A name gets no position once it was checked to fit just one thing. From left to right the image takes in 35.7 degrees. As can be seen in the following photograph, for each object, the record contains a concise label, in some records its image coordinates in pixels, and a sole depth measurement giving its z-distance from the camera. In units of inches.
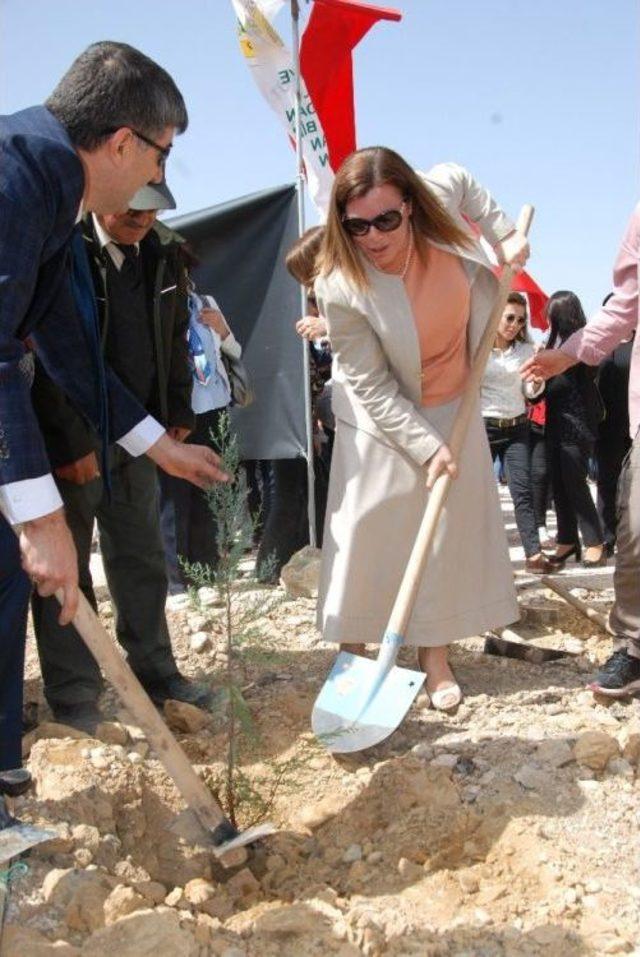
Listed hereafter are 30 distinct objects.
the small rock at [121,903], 84.7
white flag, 234.2
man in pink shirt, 129.1
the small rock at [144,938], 78.9
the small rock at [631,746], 114.7
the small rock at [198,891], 92.4
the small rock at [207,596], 184.6
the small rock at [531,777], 109.3
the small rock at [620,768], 111.9
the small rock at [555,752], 113.6
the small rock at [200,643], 161.6
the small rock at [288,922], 84.4
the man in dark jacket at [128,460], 124.2
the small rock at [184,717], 129.9
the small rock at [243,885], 97.6
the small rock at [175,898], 90.0
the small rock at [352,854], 103.0
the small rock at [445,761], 114.1
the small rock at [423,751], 118.0
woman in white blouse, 255.6
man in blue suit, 80.4
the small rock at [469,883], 93.4
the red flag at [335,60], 227.1
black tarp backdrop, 232.7
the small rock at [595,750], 112.6
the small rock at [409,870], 97.2
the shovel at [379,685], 113.7
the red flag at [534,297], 367.2
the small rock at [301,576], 198.4
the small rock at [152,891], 91.0
